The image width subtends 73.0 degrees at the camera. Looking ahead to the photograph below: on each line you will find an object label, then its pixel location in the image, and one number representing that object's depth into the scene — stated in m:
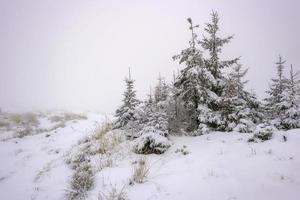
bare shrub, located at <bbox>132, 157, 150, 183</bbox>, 5.10
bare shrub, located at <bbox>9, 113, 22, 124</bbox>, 18.19
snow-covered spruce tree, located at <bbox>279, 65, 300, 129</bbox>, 8.42
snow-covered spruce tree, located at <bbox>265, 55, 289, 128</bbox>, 11.66
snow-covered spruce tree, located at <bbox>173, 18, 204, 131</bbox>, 9.53
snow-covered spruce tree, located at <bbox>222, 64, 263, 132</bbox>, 8.65
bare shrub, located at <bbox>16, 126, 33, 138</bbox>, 14.06
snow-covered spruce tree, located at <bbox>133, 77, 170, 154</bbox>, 7.39
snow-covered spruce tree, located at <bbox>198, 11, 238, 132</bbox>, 9.20
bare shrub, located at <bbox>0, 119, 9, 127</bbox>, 16.78
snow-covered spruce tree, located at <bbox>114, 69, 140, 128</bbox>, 9.47
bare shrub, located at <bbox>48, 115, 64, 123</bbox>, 20.08
